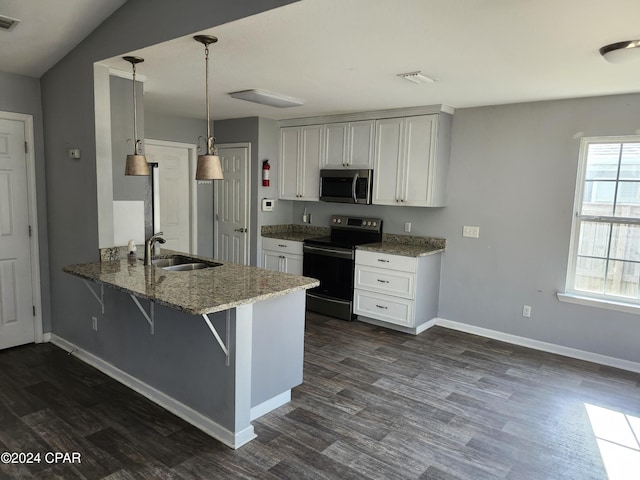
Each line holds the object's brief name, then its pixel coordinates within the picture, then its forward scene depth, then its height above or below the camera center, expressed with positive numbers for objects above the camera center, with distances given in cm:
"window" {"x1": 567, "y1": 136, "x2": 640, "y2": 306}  368 -17
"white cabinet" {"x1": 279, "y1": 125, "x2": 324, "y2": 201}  529 +40
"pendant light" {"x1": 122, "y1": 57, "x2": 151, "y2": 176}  293 +16
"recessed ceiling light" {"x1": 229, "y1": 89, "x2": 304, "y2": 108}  386 +88
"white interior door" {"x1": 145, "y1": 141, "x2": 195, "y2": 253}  520 -5
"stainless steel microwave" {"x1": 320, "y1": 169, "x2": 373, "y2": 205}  484 +10
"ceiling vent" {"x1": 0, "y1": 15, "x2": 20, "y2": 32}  273 +104
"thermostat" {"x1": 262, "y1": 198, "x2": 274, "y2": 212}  551 -16
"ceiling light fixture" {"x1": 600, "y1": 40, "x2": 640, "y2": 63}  234 +85
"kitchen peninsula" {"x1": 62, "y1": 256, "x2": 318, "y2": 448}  244 -97
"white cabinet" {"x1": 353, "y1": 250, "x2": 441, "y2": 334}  439 -99
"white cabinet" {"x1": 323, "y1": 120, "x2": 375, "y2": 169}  482 +58
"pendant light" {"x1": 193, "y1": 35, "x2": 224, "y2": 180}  251 +14
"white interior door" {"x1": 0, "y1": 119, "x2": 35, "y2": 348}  368 -52
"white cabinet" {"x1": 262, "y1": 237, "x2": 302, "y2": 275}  525 -79
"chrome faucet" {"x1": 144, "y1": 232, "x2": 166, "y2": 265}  315 -44
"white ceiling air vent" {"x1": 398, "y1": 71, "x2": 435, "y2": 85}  313 +90
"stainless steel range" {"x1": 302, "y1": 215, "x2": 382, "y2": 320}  482 -81
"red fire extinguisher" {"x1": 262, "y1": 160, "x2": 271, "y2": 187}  543 +25
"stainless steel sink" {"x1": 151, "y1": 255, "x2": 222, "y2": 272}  332 -59
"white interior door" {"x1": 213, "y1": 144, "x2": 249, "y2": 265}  555 -21
